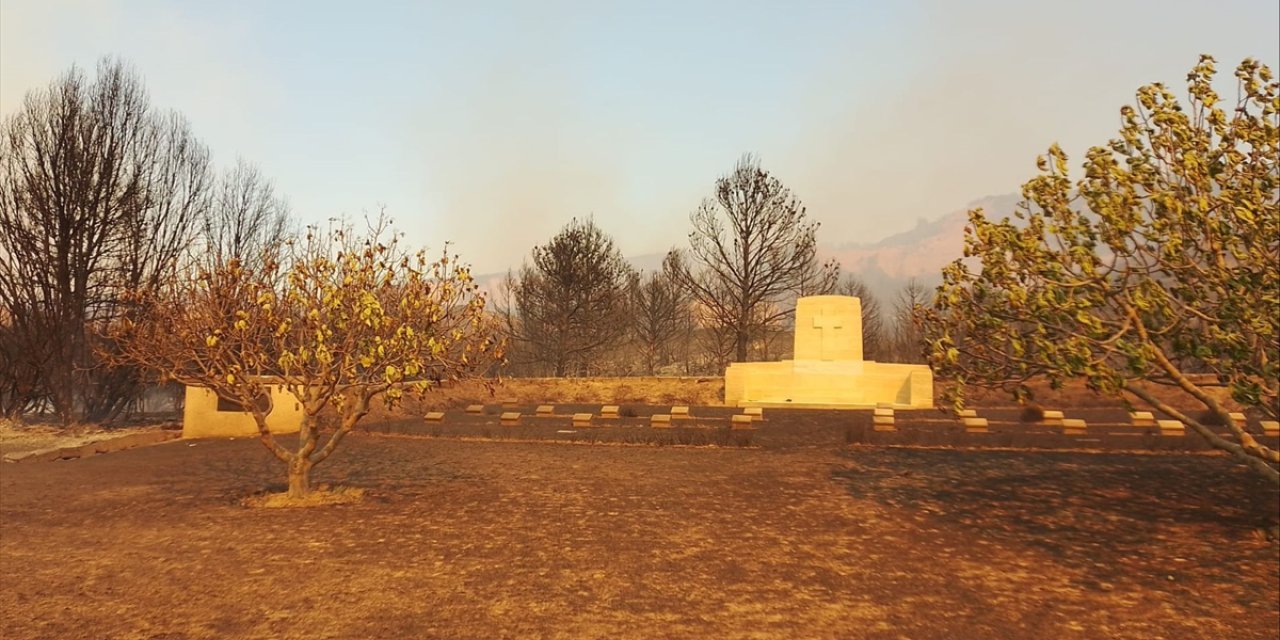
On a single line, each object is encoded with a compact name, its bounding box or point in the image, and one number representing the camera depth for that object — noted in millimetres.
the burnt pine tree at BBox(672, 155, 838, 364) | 38375
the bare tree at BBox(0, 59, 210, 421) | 24109
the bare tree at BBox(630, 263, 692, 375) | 50312
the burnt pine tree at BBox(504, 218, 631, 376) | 43281
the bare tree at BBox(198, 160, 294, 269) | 32906
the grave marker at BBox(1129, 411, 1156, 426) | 16531
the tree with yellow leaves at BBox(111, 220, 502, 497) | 9672
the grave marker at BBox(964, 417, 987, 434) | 16486
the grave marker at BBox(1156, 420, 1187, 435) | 15492
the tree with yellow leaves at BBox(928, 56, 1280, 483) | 6941
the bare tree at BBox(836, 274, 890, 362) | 58441
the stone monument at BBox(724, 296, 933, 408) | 24844
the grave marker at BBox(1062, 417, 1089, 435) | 16281
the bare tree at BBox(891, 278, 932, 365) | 56550
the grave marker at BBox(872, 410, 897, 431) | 16766
